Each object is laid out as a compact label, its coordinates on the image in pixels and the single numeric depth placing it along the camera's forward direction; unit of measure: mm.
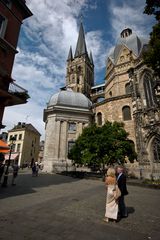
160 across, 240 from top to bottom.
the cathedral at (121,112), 22000
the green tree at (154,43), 9477
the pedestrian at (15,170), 11781
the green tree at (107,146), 18344
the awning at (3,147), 9533
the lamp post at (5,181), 11094
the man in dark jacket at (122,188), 5910
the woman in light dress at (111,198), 5292
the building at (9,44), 12023
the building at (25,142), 51909
